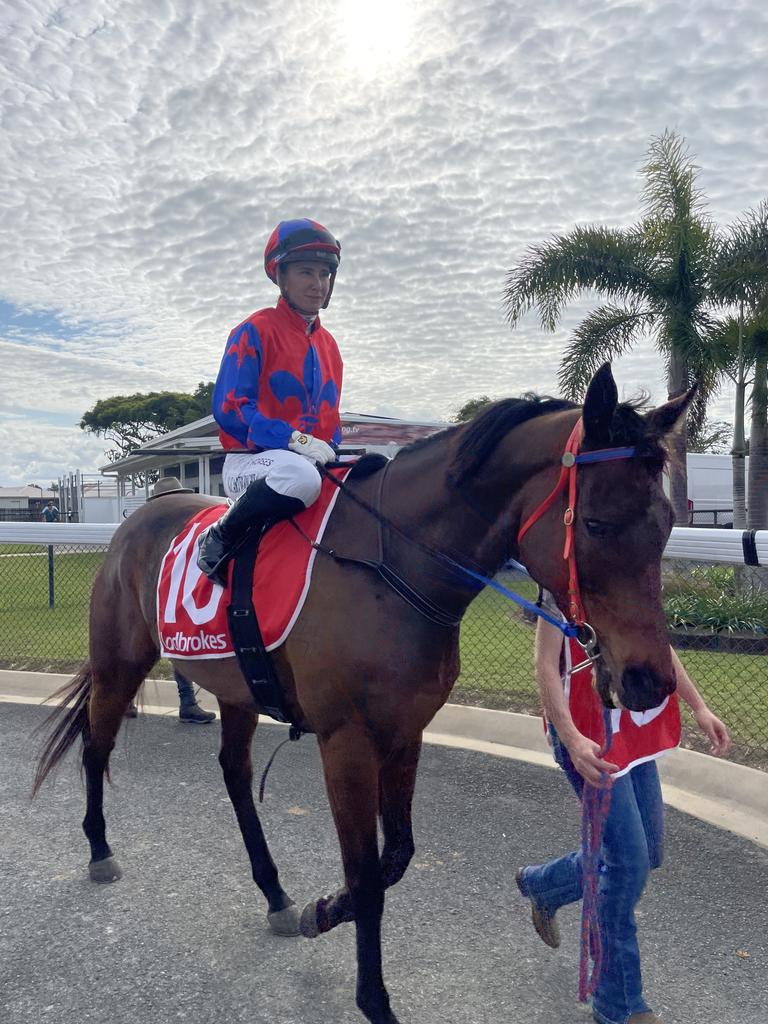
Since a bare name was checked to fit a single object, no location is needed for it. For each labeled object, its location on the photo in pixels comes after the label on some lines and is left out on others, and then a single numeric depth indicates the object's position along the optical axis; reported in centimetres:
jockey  273
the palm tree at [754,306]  1109
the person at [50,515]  3104
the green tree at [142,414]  4747
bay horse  190
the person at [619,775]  233
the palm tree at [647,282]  1136
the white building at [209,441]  2238
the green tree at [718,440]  3298
